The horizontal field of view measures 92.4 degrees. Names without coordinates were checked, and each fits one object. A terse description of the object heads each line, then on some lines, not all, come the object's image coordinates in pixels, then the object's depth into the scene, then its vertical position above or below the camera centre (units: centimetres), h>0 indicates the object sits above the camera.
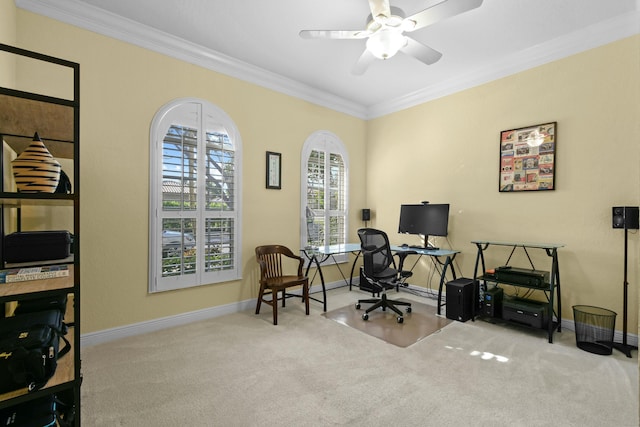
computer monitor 412 -14
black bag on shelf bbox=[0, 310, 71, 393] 112 -56
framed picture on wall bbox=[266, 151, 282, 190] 410 +50
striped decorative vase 123 +14
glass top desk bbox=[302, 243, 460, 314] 377 -56
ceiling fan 217 +144
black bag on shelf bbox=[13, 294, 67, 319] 154 -52
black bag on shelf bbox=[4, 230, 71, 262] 141 -20
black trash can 275 -107
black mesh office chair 351 -63
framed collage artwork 340 +62
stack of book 129 -31
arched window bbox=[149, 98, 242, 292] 322 +11
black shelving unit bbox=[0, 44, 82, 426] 117 +10
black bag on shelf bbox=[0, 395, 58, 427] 121 -85
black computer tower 349 -103
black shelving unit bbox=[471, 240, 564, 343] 298 -74
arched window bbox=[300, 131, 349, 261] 456 +28
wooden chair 343 -84
